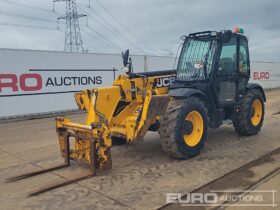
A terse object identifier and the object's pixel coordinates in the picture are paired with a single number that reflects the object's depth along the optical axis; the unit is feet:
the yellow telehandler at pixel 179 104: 12.78
